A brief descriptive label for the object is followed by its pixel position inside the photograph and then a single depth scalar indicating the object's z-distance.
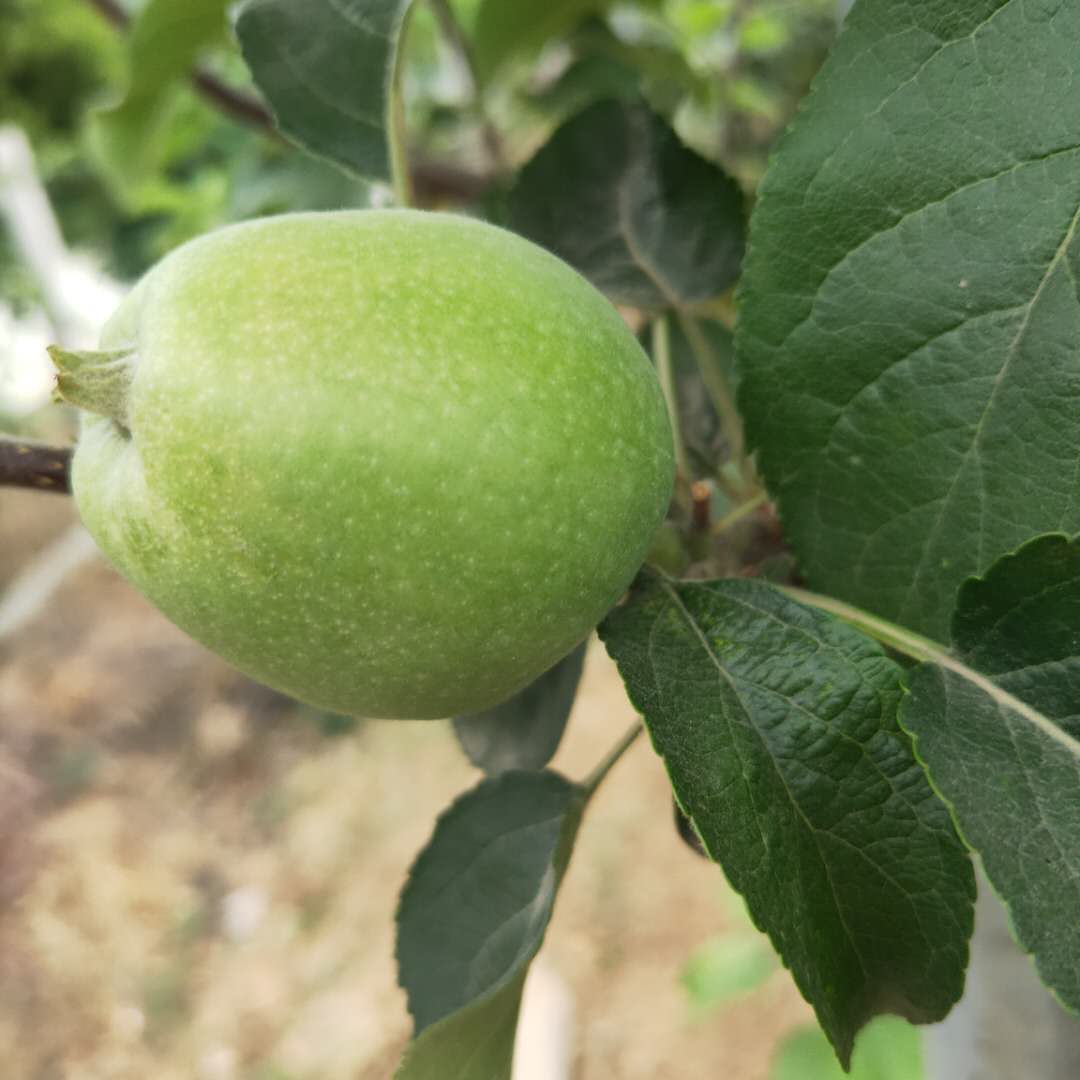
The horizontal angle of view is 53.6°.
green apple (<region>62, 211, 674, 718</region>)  0.09
